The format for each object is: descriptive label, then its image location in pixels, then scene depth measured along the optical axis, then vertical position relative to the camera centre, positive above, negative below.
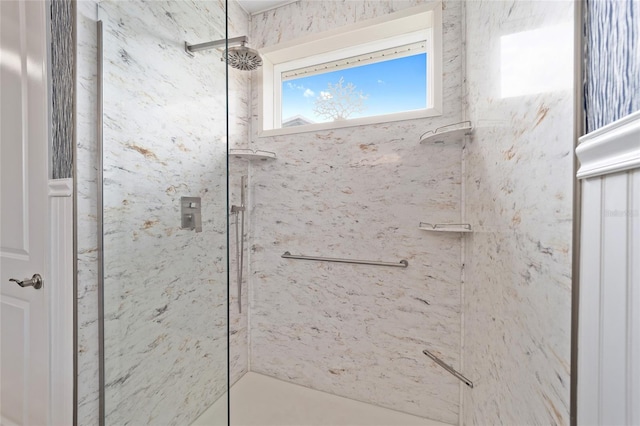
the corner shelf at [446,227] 1.34 -0.08
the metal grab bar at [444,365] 1.25 -0.80
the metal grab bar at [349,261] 1.56 -0.31
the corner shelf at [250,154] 1.70 +0.38
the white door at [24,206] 1.07 +0.02
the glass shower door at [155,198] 1.05 +0.05
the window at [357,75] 1.60 +0.94
